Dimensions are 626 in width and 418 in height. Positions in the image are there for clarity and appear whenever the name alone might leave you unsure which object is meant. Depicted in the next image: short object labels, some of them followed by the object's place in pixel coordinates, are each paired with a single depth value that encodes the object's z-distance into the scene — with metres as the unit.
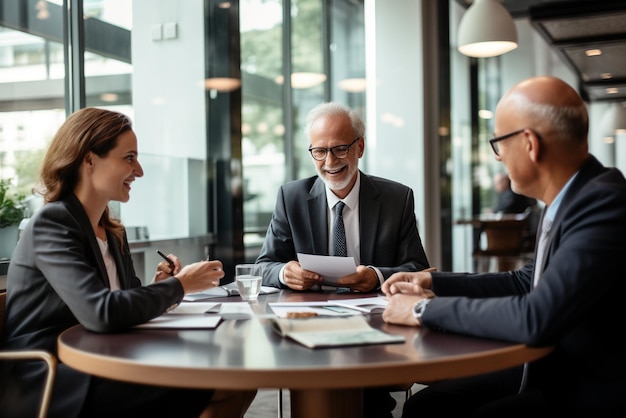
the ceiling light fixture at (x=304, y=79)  5.70
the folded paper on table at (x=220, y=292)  2.33
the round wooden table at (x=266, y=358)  1.32
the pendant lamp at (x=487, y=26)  5.07
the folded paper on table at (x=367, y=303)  2.02
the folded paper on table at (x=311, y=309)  1.93
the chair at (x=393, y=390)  2.41
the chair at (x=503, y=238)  8.43
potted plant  2.97
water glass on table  2.21
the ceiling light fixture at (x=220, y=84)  4.51
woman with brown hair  1.77
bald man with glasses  1.56
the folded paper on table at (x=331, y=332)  1.53
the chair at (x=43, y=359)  1.73
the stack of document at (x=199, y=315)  1.78
